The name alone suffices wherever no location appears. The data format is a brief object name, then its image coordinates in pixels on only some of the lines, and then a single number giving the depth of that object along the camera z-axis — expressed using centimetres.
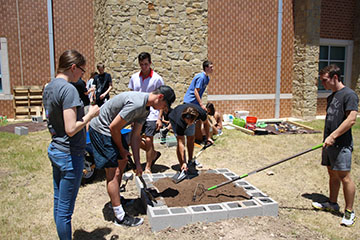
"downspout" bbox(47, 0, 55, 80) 1036
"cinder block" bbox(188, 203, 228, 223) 338
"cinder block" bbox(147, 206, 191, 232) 325
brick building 958
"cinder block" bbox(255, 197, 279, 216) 360
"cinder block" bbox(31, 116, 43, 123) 998
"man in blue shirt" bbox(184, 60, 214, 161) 616
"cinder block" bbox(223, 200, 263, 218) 349
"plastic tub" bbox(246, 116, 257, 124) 938
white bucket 1043
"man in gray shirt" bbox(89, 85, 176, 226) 310
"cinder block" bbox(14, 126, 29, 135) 797
